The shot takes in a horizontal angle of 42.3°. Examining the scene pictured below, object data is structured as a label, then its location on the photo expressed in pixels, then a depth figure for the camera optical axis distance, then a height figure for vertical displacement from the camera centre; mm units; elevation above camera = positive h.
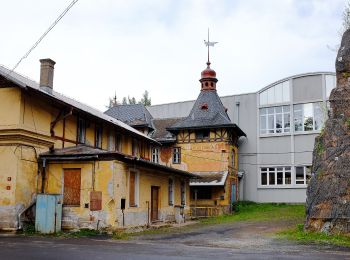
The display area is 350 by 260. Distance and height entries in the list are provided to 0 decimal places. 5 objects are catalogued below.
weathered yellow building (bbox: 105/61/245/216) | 37281 +3450
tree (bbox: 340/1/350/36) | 23939 +8959
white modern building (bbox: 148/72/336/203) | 39344 +4927
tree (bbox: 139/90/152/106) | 80062 +15600
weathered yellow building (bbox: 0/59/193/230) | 19797 +829
